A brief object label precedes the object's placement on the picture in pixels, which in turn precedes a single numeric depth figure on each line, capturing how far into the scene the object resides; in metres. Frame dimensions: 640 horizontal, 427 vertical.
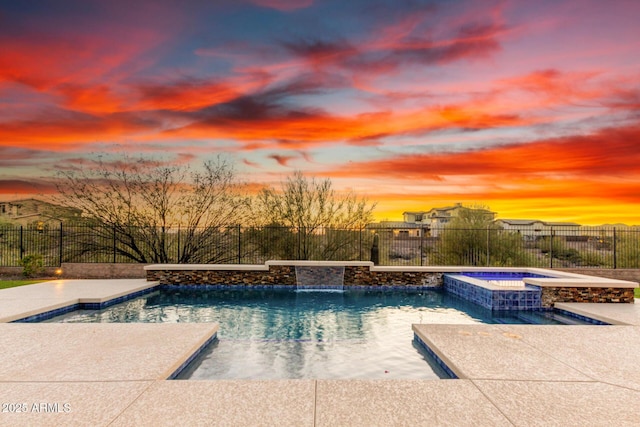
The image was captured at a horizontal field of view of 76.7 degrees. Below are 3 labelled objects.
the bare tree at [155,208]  15.01
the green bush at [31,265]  12.80
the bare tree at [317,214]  15.24
